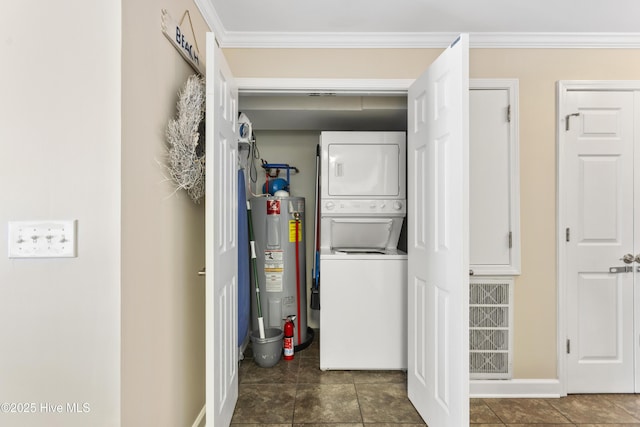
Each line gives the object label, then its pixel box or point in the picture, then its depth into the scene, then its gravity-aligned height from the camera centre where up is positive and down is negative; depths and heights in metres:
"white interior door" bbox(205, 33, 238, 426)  1.52 -0.15
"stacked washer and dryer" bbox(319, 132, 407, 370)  2.62 -0.34
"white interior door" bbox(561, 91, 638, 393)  2.33 -0.18
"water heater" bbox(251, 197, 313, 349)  3.05 -0.41
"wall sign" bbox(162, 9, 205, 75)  1.47 +0.84
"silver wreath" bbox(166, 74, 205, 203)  1.47 +0.33
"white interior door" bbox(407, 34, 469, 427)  1.57 -0.15
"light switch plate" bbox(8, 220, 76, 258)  1.14 -0.10
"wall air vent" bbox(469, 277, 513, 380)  2.33 -0.80
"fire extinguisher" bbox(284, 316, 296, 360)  2.92 -1.13
